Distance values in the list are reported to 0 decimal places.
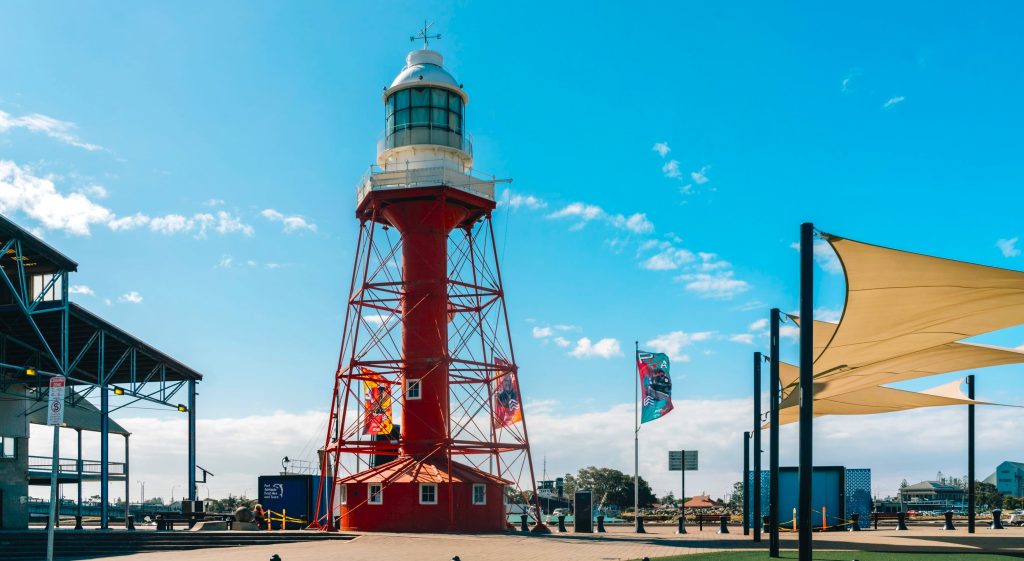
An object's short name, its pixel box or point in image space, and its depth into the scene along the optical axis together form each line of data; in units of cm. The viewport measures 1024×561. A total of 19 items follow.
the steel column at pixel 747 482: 3055
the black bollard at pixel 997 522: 3434
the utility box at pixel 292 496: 3556
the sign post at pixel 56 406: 1722
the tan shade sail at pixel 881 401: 2952
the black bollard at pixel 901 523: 3358
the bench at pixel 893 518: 3366
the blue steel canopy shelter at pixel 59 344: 3109
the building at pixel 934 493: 13201
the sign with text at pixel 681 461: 3778
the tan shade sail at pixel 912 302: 1588
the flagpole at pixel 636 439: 3450
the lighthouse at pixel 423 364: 3072
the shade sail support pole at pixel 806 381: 1561
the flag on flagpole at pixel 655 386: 3372
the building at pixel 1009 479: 13566
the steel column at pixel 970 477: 3105
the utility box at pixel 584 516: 3247
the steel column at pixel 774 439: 1959
